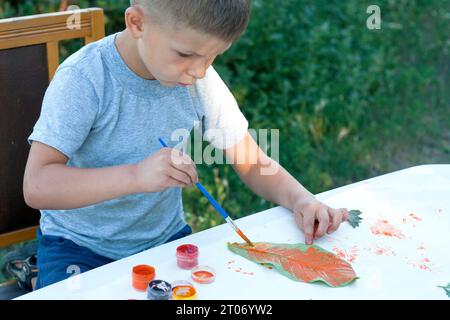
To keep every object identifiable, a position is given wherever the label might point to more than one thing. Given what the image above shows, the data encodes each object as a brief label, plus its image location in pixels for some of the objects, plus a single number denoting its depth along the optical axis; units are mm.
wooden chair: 1566
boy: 1270
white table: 1127
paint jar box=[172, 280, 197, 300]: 1104
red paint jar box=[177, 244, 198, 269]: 1184
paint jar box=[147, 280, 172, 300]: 1081
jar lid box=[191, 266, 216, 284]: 1146
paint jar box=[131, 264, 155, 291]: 1110
